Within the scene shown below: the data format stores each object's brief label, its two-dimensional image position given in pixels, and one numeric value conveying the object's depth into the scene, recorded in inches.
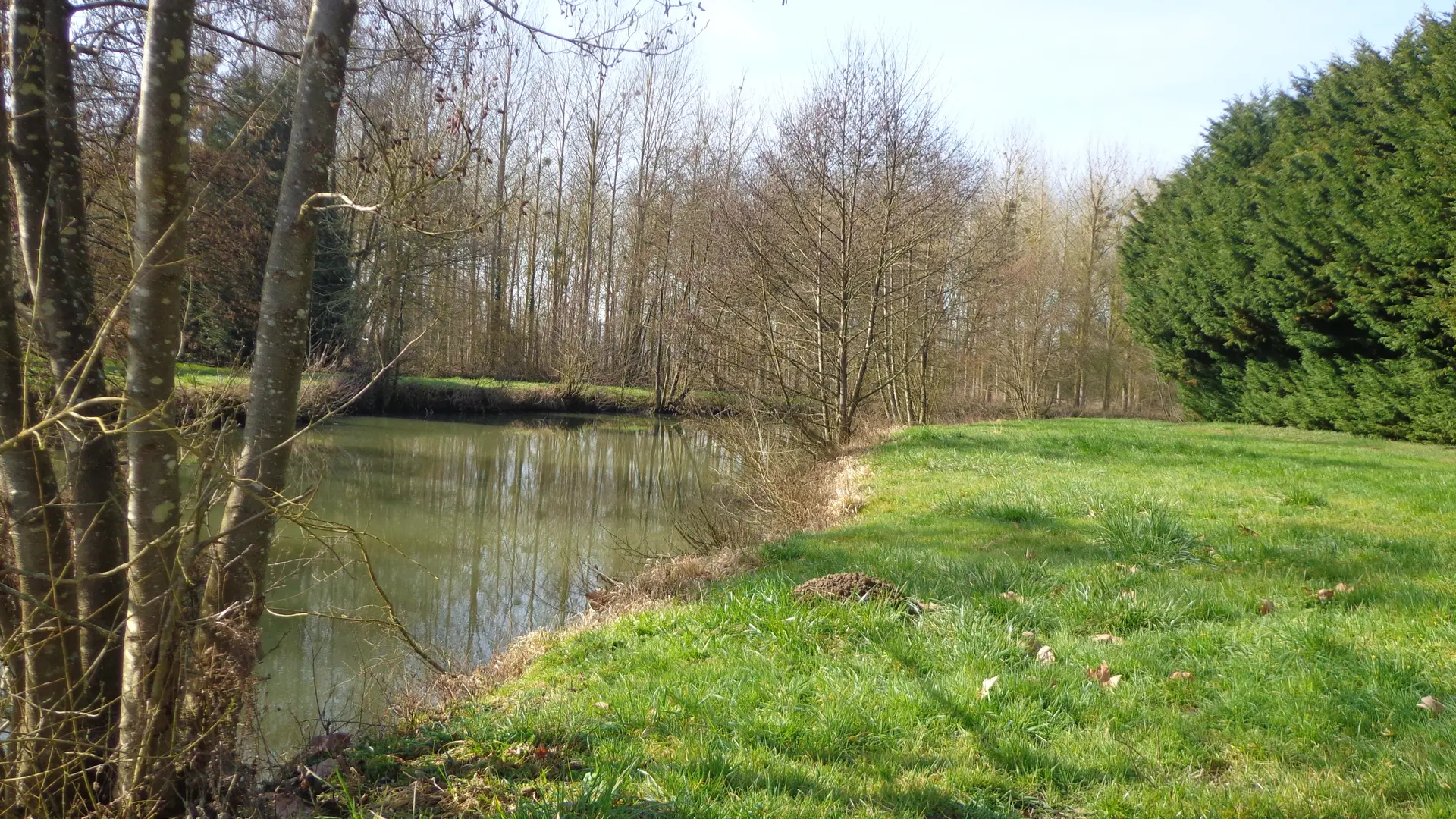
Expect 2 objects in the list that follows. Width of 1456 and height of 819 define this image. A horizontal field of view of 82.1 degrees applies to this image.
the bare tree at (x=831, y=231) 565.3
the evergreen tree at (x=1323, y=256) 565.6
